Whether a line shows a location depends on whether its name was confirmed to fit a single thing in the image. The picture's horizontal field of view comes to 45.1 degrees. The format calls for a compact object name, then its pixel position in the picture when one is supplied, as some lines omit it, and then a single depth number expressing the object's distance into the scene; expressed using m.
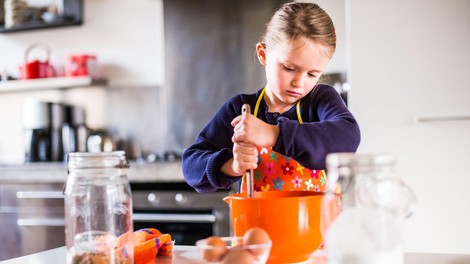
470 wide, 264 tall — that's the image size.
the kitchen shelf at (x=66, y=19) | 3.52
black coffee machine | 3.40
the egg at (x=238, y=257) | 0.72
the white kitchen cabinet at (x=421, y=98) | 2.33
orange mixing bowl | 0.84
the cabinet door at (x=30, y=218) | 3.00
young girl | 0.94
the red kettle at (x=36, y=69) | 3.54
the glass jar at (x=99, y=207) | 0.83
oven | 2.63
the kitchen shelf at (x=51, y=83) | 3.41
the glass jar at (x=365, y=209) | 0.64
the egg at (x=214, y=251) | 0.74
